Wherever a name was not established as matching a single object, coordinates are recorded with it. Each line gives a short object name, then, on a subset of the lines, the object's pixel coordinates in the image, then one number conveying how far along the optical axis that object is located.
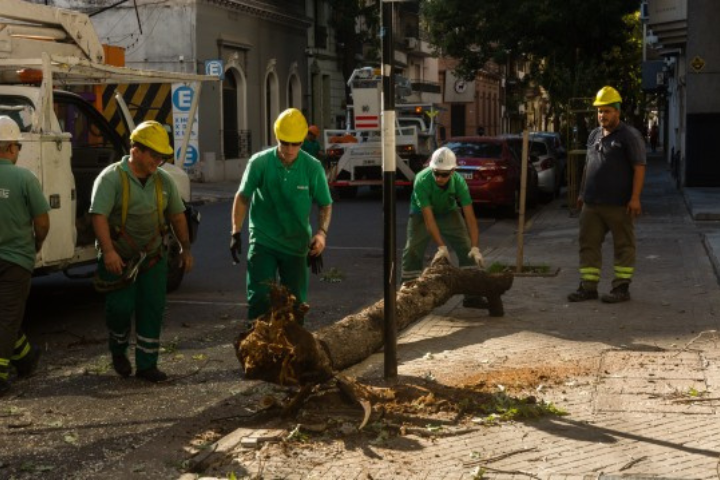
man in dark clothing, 10.89
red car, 21.61
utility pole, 7.30
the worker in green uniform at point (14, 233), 7.59
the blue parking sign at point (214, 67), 30.17
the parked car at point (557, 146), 28.06
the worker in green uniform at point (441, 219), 10.02
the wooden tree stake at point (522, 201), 12.36
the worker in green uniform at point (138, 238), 7.70
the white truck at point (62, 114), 9.55
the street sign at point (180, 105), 21.01
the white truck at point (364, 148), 26.56
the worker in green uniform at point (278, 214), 7.94
